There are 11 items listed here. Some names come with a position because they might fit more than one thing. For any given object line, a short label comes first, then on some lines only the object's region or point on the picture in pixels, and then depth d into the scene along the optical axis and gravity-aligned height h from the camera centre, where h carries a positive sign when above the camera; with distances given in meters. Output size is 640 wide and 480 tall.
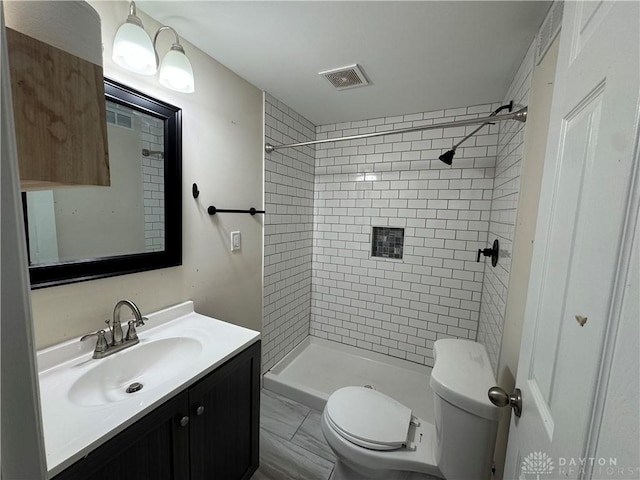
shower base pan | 1.98 -1.42
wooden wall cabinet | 0.45 +0.17
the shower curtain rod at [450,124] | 1.25 +0.53
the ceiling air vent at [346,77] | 1.53 +0.86
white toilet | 0.98 -0.98
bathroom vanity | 0.68 -0.64
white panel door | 0.37 -0.02
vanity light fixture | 0.97 +0.61
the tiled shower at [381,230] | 2.00 -0.14
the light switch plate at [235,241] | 1.70 -0.20
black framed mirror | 0.91 -0.02
